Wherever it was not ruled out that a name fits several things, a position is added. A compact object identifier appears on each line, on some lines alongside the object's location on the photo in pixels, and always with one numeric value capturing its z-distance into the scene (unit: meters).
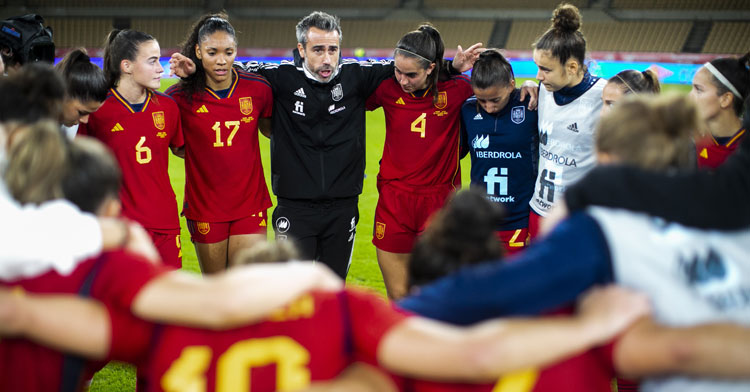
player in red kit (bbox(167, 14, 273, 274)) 10.58
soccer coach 10.80
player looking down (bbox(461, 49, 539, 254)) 10.48
